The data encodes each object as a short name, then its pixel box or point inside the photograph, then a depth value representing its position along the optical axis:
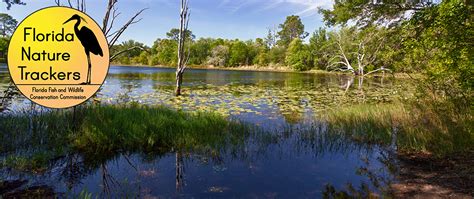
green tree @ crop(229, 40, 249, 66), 77.94
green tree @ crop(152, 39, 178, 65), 82.93
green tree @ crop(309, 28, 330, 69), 61.17
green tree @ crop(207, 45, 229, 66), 76.81
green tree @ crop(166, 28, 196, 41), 102.06
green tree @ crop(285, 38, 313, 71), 61.83
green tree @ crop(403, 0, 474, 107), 4.73
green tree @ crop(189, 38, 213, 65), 81.14
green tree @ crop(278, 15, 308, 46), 85.25
